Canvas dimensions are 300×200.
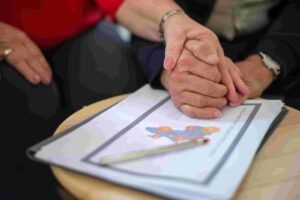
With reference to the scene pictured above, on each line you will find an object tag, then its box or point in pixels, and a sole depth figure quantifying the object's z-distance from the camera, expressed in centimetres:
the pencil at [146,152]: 59
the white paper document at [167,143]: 55
